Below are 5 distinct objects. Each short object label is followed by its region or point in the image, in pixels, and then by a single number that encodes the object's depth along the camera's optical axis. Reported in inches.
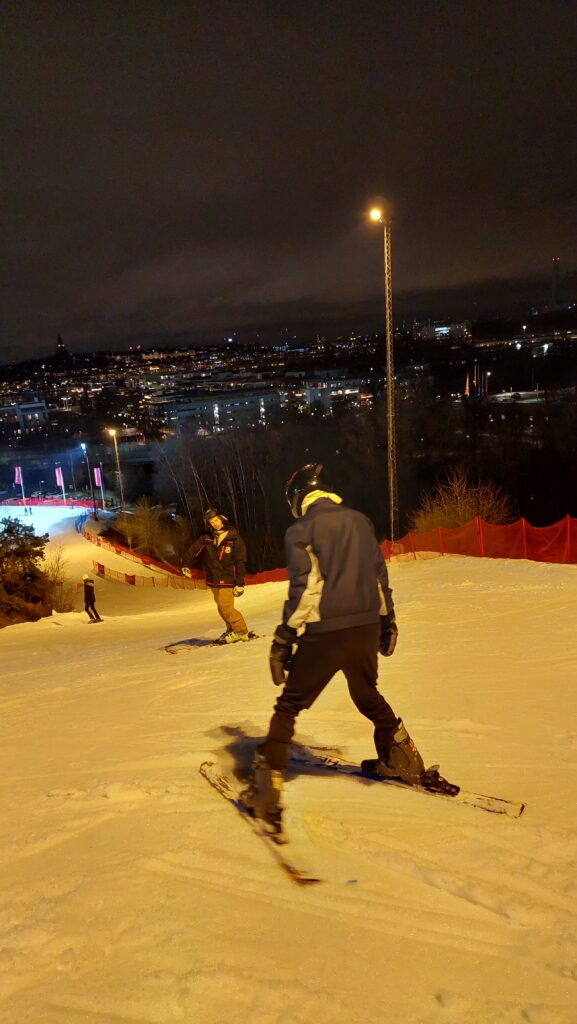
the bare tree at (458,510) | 1258.0
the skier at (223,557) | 370.9
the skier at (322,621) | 137.9
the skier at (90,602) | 788.1
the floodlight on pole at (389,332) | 671.8
